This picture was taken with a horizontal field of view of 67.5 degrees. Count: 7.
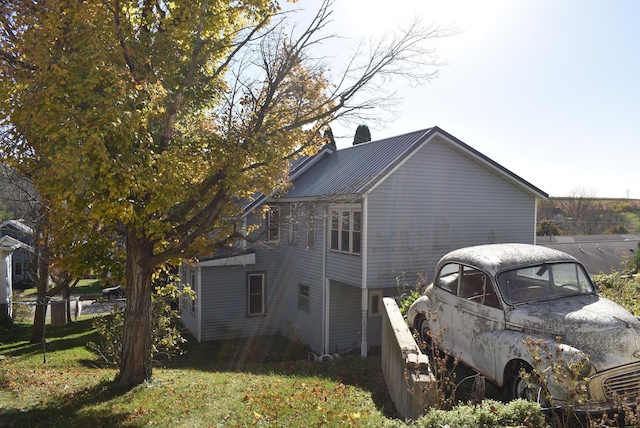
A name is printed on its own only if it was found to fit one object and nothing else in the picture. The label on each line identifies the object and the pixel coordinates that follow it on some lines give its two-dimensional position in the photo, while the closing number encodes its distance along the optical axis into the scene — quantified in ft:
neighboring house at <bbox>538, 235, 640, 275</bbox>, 77.83
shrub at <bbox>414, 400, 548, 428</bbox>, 15.10
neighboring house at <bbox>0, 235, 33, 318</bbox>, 68.85
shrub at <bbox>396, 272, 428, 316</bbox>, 38.04
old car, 18.33
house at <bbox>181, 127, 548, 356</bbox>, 51.65
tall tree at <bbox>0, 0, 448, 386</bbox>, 22.38
